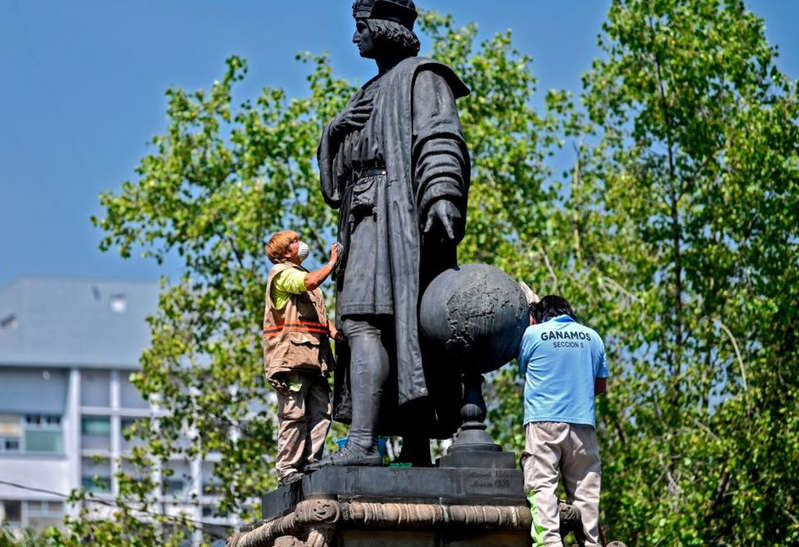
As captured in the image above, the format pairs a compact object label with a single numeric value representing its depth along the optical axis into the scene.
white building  85.69
